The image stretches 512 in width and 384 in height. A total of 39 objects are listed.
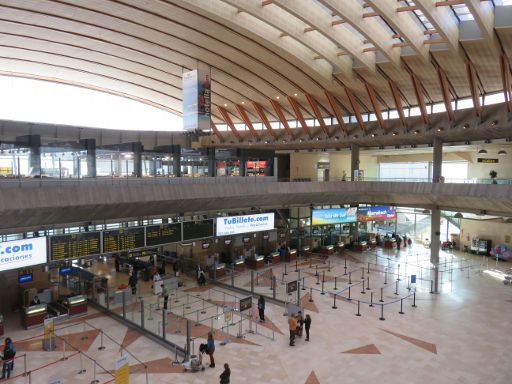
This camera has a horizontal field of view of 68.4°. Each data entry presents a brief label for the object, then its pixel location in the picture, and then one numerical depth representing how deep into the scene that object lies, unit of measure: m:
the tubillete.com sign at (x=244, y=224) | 19.81
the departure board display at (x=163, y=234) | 16.73
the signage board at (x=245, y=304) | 14.59
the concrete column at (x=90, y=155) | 15.32
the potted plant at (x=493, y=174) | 31.52
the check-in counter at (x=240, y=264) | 24.83
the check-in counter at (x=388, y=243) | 33.41
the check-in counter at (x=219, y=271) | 22.72
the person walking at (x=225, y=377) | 10.09
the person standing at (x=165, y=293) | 16.26
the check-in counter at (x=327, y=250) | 30.25
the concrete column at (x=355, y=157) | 33.38
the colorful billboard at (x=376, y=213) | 29.23
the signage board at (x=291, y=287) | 17.77
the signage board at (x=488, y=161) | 32.16
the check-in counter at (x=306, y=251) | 29.25
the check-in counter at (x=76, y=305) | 16.56
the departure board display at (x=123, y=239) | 15.44
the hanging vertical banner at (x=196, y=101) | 24.94
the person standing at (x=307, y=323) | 13.95
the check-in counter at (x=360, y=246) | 31.69
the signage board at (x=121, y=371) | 8.69
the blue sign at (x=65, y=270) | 18.00
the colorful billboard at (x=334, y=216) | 27.86
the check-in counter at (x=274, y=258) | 27.29
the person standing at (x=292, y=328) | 13.45
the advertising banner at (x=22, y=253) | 12.77
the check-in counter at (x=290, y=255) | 27.90
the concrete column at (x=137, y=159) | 17.06
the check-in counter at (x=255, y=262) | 25.52
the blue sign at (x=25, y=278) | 16.77
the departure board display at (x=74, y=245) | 14.04
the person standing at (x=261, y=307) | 15.67
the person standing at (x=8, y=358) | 11.22
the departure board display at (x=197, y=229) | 18.14
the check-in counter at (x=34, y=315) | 15.24
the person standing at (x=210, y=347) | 11.86
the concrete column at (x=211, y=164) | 20.23
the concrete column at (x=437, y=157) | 27.67
